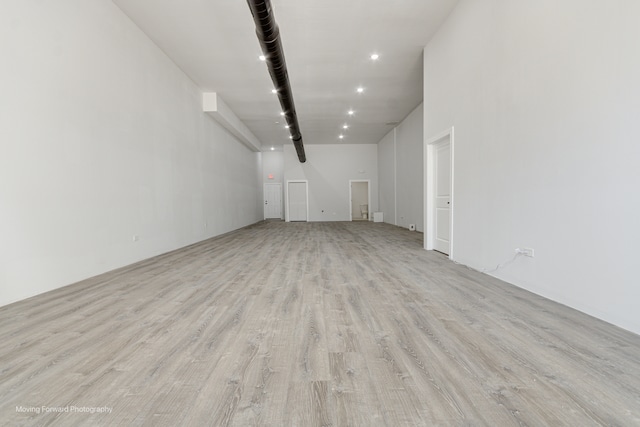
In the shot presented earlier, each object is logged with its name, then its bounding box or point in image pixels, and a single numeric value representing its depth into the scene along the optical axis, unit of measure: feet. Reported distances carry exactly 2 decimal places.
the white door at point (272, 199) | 57.62
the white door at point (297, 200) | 48.49
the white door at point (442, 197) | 16.67
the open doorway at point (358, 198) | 58.20
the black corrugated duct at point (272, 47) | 12.15
